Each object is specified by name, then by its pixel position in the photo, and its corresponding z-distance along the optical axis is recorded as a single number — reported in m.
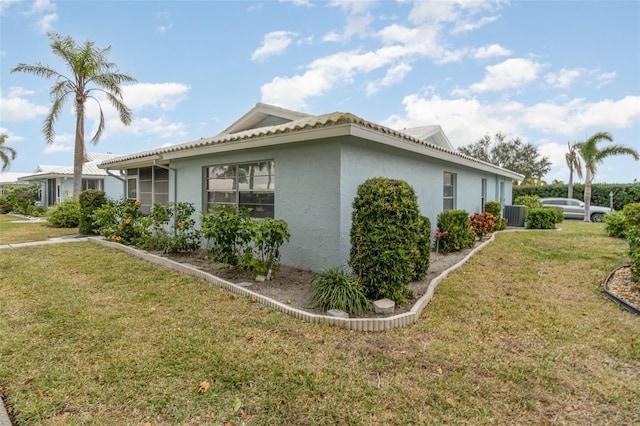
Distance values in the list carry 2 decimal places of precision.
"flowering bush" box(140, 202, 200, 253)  8.51
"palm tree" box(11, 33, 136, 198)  15.72
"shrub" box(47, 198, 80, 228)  15.55
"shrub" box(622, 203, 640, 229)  6.30
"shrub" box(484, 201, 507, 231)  13.75
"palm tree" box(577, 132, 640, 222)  20.62
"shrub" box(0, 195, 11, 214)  26.16
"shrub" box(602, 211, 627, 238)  11.41
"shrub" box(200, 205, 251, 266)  6.19
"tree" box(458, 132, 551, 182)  36.62
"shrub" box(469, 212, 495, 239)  11.21
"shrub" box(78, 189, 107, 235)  12.55
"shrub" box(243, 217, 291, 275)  5.84
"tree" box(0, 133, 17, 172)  31.25
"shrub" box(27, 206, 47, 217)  21.75
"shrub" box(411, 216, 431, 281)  6.34
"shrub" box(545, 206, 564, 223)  18.29
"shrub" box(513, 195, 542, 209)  18.98
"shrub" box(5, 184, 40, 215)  24.64
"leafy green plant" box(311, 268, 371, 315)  4.71
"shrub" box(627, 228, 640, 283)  5.68
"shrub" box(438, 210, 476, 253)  9.12
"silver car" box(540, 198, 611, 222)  20.95
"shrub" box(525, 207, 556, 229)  14.61
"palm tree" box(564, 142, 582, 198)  25.45
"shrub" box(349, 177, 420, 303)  4.92
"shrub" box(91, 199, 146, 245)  9.70
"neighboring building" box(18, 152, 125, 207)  22.27
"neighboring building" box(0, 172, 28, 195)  35.94
